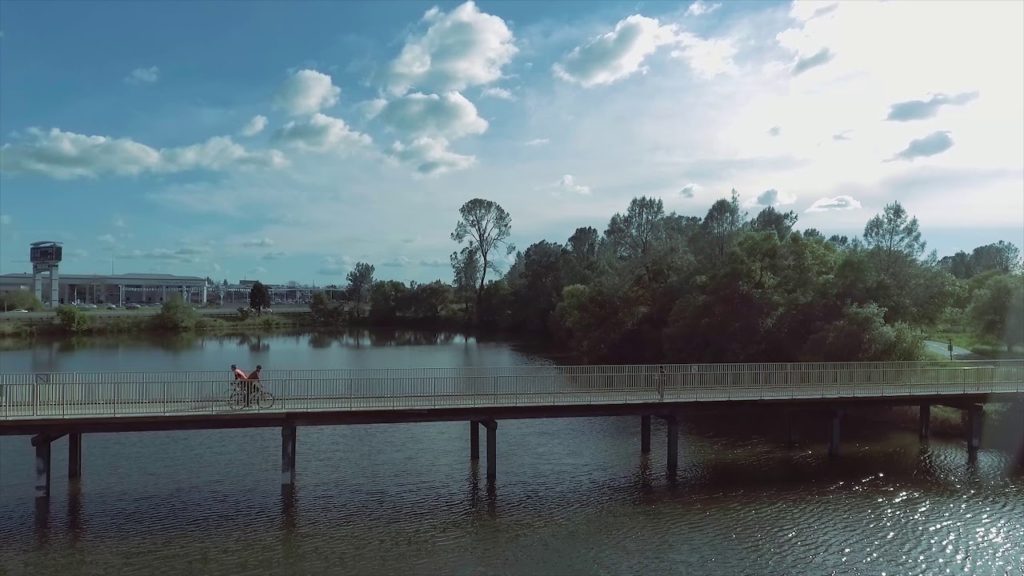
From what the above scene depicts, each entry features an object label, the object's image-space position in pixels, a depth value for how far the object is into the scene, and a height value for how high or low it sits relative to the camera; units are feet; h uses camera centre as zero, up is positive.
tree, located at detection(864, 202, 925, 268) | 153.38 +16.60
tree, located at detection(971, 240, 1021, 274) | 346.64 +29.28
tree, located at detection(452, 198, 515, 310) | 397.60 +47.24
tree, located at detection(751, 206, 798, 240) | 239.09 +34.04
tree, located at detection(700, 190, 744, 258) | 212.09 +25.44
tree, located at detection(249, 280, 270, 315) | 475.31 +3.97
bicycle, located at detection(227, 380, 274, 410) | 84.43 -11.44
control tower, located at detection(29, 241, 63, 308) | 602.03 +38.30
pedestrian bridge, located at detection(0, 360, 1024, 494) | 79.71 -12.43
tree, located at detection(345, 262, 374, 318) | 615.81 +7.40
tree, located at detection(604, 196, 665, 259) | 294.05 +35.85
